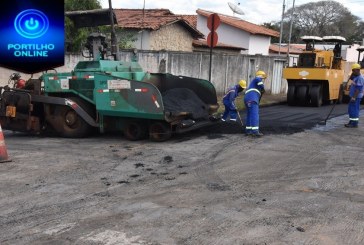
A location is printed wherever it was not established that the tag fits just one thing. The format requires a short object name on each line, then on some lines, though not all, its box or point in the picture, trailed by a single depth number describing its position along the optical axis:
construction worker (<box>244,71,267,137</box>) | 9.67
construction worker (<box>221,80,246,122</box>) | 11.49
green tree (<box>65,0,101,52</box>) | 16.70
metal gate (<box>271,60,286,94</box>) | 22.17
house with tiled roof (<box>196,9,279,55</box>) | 35.08
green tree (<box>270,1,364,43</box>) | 65.62
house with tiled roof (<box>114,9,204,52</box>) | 22.92
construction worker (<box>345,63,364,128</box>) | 11.36
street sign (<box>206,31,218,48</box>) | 12.09
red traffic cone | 7.11
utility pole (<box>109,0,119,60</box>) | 10.18
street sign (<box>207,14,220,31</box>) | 11.86
